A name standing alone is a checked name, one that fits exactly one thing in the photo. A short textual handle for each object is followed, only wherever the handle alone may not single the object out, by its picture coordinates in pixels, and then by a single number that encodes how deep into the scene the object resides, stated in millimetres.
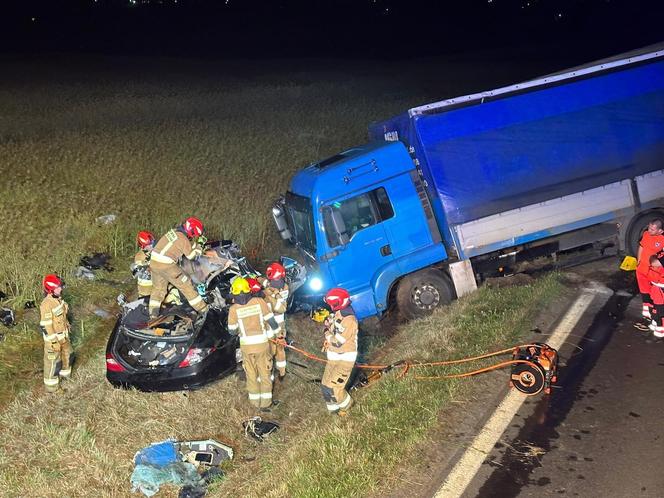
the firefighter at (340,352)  5941
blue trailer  8320
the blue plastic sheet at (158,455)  5691
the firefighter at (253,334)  6465
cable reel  5312
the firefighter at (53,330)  7516
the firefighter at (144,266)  9023
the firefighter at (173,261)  8227
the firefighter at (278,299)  7156
